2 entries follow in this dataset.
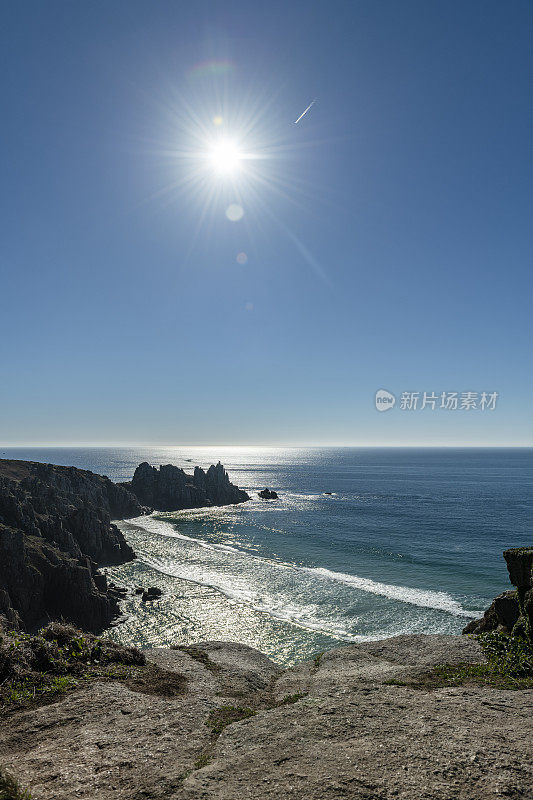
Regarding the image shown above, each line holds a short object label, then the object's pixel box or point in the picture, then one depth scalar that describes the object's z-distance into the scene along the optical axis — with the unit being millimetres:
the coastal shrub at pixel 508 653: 17645
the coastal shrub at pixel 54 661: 14430
